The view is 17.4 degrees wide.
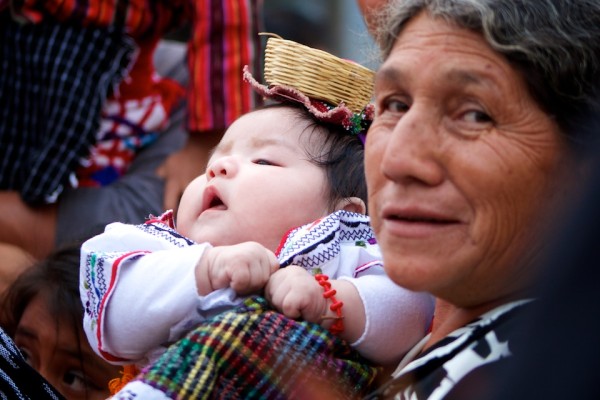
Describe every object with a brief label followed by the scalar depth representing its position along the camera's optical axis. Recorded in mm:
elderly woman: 1189
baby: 1284
